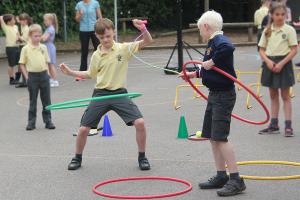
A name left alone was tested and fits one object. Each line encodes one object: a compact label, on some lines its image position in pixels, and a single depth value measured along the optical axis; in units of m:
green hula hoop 7.82
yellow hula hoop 7.20
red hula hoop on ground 6.75
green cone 9.76
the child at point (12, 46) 17.21
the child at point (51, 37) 16.18
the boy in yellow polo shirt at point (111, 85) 8.06
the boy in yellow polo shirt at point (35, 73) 11.03
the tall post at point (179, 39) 17.90
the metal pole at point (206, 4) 32.79
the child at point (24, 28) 16.63
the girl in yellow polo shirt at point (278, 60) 9.70
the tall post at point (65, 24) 29.35
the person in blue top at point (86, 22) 17.65
